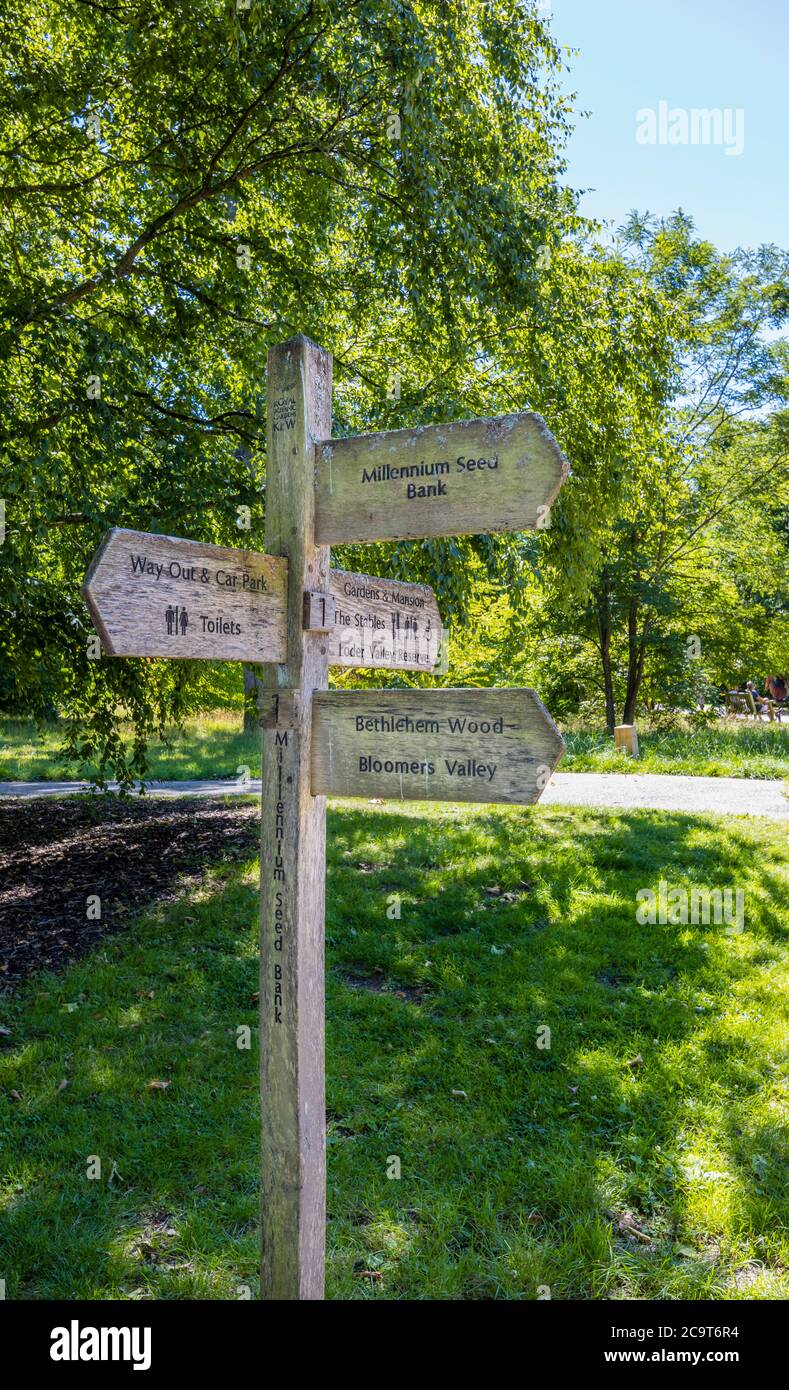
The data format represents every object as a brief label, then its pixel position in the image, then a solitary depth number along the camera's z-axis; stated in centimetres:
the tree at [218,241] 573
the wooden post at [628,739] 1449
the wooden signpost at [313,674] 207
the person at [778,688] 3025
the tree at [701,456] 1587
